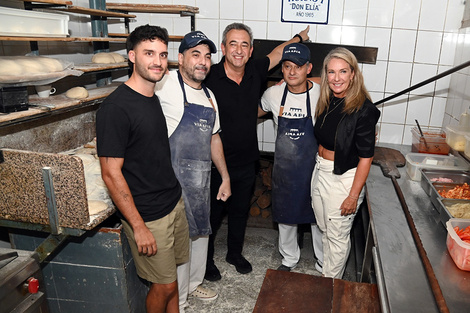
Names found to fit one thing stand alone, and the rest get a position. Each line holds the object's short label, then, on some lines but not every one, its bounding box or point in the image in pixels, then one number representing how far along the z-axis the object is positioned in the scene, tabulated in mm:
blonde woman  2182
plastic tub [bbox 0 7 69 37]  1850
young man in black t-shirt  1729
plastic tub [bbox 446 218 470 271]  1529
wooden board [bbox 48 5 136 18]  2396
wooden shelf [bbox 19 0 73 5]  2042
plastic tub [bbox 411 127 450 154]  2821
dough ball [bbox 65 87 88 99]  2453
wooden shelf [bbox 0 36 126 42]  1848
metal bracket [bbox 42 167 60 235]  1760
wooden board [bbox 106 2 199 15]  3037
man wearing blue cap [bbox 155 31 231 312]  2197
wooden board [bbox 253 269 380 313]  1571
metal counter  1415
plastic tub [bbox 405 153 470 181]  2489
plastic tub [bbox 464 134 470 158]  2262
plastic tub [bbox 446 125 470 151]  2391
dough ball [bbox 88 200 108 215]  1979
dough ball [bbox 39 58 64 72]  2109
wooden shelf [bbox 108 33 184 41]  3098
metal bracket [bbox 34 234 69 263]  1929
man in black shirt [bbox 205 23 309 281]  2566
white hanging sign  3225
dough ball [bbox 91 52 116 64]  2809
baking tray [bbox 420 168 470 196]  2355
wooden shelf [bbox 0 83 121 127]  1861
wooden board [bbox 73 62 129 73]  2414
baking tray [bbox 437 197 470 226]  1844
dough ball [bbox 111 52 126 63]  2916
